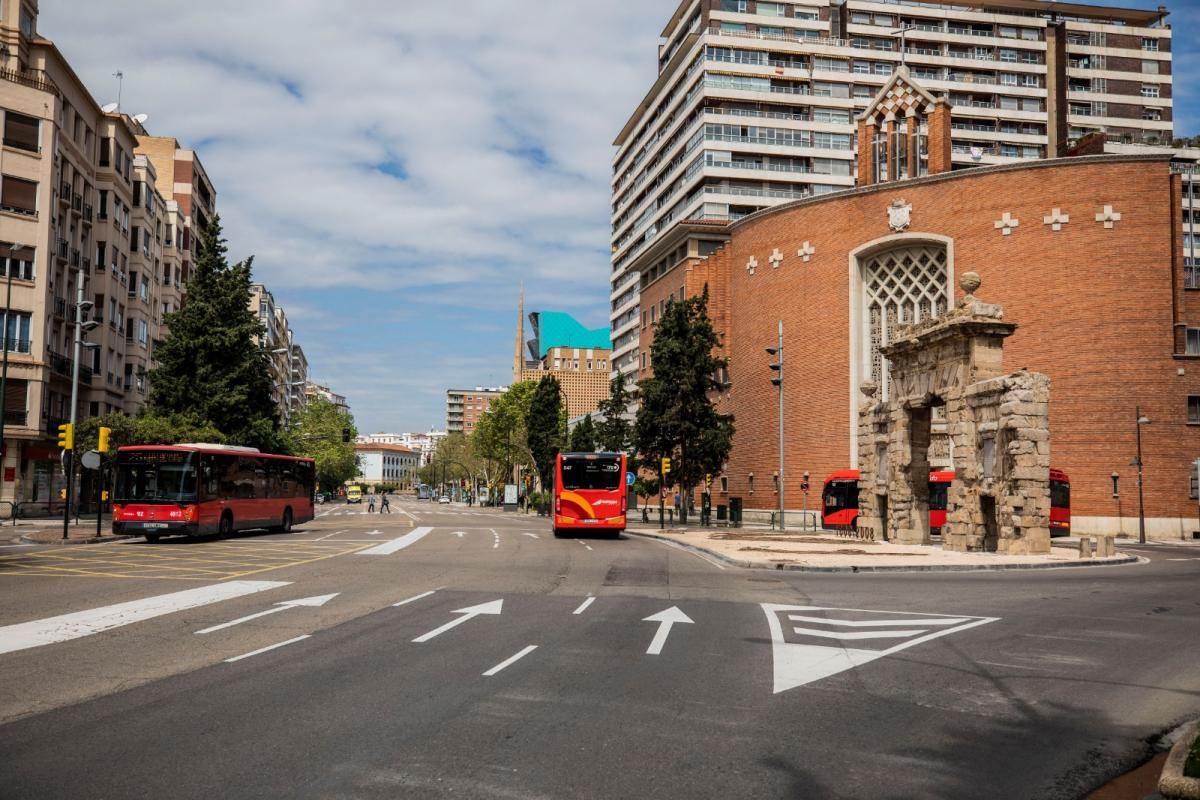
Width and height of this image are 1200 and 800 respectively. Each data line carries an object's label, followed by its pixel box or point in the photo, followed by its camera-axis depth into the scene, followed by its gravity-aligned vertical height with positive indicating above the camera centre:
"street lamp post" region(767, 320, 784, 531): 41.81 +3.21
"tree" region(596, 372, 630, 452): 62.47 +3.47
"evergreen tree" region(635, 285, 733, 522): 48.44 +3.61
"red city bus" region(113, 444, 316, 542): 28.66 -0.81
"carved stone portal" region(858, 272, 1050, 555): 26.77 +1.34
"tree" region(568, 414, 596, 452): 70.25 +2.66
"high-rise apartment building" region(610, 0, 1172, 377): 76.25 +32.58
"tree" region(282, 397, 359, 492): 108.00 +3.67
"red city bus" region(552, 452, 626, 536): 36.31 -0.67
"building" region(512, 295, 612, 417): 163.88 +20.00
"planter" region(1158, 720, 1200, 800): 4.64 -1.46
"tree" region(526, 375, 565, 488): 80.25 +4.39
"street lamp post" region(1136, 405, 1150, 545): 42.53 -1.27
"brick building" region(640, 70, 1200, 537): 45.44 +9.62
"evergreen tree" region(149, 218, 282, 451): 50.84 +5.67
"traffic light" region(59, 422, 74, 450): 28.81 +0.73
